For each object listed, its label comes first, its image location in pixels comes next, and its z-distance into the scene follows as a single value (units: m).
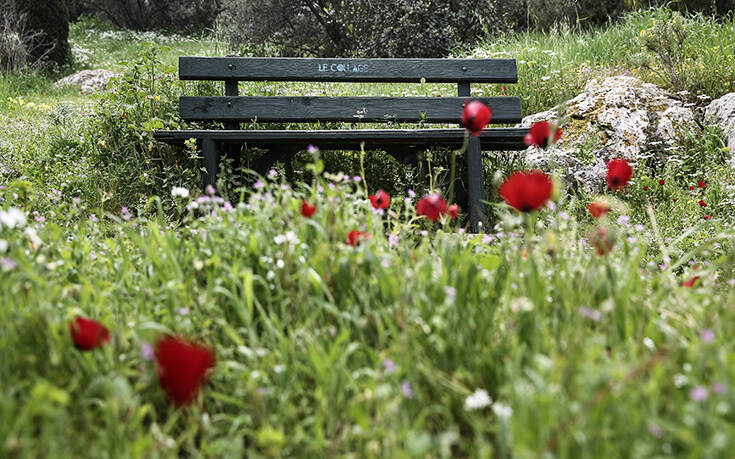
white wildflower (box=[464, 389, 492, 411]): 1.12
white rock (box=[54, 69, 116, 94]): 10.50
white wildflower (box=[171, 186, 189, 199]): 1.68
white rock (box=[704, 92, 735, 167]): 4.94
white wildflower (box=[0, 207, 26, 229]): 1.23
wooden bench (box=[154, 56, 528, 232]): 4.20
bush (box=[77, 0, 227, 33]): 23.48
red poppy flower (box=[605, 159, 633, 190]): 1.69
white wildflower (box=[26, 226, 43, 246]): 1.58
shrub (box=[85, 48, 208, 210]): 4.25
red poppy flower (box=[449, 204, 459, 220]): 1.80
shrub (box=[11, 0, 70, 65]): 12.13
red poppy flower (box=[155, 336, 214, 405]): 0.93
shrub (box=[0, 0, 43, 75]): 10.80
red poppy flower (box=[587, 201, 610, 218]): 1.50
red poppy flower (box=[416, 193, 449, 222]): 1.53
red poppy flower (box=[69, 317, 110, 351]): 1.13
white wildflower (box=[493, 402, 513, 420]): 1.03
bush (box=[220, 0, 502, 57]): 9.30
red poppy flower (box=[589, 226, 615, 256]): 1.31
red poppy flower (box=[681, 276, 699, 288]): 1.68
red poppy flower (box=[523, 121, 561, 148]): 1.59
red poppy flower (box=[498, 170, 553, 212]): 1.22
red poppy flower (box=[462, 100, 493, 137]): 1.50
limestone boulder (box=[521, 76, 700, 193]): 4.71
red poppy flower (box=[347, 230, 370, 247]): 1.59
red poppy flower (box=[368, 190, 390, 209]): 1.78
